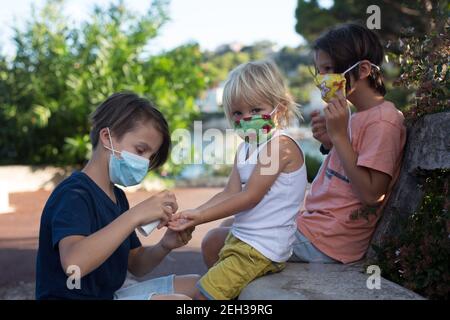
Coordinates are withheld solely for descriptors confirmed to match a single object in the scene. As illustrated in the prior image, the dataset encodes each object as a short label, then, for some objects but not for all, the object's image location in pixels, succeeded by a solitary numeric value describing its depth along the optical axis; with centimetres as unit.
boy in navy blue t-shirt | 206
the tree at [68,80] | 907
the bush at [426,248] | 211
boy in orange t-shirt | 252
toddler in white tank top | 238
